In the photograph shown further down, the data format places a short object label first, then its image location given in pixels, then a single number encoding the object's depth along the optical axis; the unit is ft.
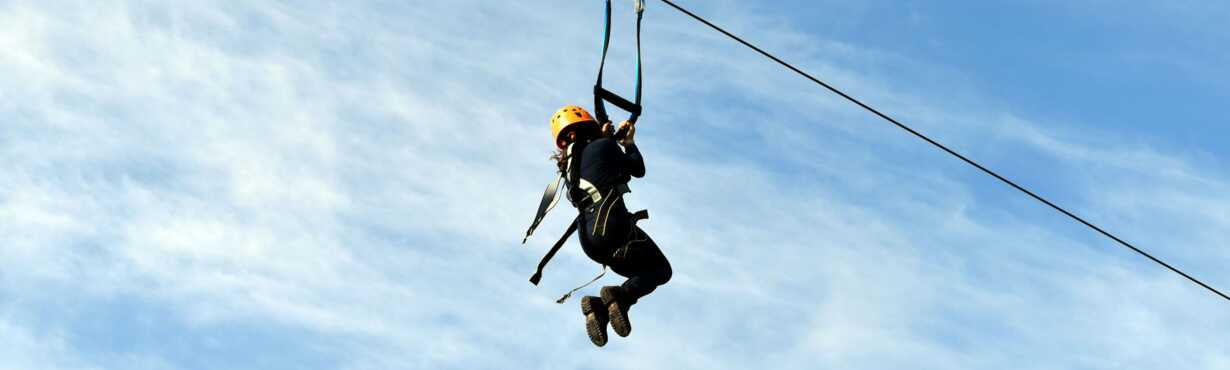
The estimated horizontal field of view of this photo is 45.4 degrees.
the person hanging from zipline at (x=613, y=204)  33.63
